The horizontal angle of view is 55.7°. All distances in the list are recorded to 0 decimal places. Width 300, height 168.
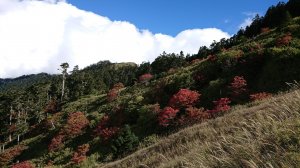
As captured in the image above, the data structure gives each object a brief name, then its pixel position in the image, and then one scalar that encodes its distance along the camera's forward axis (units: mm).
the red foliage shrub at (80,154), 32495
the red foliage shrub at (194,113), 25418
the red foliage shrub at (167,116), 29057
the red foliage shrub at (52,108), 69128
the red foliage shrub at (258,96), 21997
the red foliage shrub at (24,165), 36315
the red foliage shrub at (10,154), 46364
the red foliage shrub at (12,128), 59792
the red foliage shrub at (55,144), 41782
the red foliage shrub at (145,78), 57624
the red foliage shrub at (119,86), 64800
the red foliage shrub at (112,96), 52025
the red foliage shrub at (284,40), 33797
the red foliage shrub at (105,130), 34884
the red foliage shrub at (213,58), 39015
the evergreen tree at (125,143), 28172
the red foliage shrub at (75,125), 43279
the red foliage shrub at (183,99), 30372
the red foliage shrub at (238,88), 28104
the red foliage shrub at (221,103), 24706
